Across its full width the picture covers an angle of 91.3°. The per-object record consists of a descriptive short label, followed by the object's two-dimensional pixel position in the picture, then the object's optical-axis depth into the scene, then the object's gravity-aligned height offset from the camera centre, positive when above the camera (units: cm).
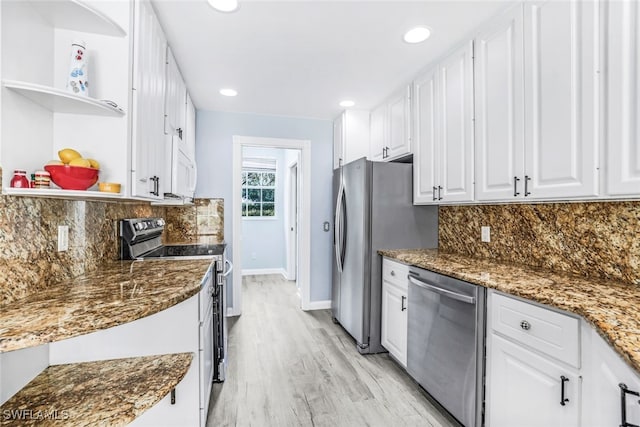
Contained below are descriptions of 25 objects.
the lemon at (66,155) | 124 +23
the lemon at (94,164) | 130 +21
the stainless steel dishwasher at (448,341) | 163 -74
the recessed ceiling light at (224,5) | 171 +116
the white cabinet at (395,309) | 234 -75
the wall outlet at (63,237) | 142 -12
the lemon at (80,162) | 121 +20
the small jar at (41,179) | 112 +12
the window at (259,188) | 585 +50
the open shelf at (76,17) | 120 +80
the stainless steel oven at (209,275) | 197 -42
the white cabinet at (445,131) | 207 +62
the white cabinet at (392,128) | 276 +85
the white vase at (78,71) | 127 +58
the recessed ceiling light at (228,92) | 297 +118
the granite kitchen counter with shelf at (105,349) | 93 -55
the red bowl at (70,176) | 117 +14
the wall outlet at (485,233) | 231 -13
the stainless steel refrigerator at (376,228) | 270 -11
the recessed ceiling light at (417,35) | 198 +117
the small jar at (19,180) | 108 +11
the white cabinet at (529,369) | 120 -66
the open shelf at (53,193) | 107 +7
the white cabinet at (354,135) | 352 +91
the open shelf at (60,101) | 107 +44
